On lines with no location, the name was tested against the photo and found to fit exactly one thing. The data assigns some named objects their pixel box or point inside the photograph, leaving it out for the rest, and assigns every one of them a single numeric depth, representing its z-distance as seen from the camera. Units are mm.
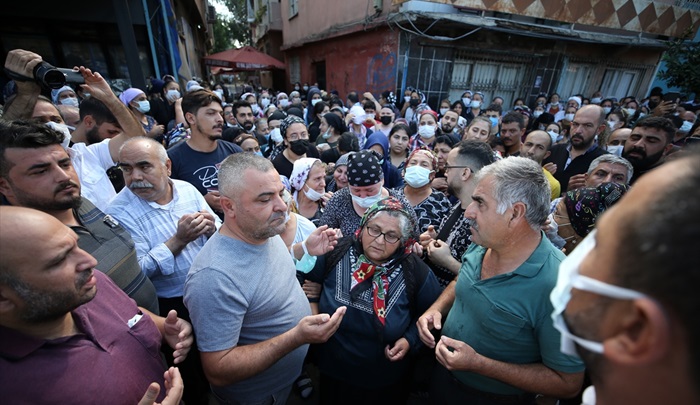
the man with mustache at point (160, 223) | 2137
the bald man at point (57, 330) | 1010
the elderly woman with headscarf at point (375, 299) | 1974
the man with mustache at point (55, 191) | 1657
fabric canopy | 16781
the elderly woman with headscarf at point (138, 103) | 4910
